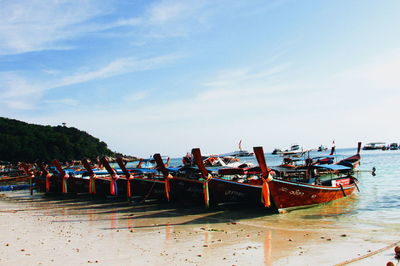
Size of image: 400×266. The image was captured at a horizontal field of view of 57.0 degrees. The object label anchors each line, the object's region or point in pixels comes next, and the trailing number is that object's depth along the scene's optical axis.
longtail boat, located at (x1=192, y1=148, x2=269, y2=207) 16.03
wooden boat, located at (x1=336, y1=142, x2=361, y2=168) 37.80
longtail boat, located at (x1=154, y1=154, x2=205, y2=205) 18.35
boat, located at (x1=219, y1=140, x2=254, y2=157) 32.39
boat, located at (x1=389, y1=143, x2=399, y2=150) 136.00
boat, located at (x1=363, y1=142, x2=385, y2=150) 134.88
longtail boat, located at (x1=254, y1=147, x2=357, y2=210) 14.37
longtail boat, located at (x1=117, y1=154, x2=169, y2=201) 20.16
